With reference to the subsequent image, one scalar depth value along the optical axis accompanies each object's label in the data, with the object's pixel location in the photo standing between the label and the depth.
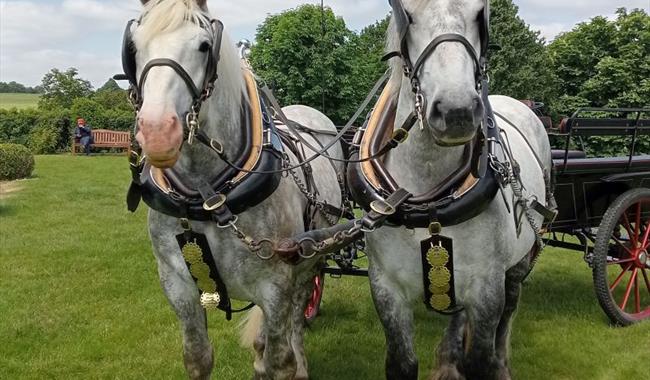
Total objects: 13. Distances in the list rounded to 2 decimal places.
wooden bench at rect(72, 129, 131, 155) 25.66
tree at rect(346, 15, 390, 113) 25.77
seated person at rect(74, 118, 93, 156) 24.75
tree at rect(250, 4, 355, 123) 22.00
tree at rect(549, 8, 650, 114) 24.52
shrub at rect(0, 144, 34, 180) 14.88
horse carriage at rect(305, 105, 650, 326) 4.63
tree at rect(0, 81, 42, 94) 82.36
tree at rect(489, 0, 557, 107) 26.69
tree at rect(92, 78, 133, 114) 39.88
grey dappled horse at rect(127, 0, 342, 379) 2.20
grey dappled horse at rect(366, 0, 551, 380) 2.18
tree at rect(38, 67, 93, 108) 42.44
